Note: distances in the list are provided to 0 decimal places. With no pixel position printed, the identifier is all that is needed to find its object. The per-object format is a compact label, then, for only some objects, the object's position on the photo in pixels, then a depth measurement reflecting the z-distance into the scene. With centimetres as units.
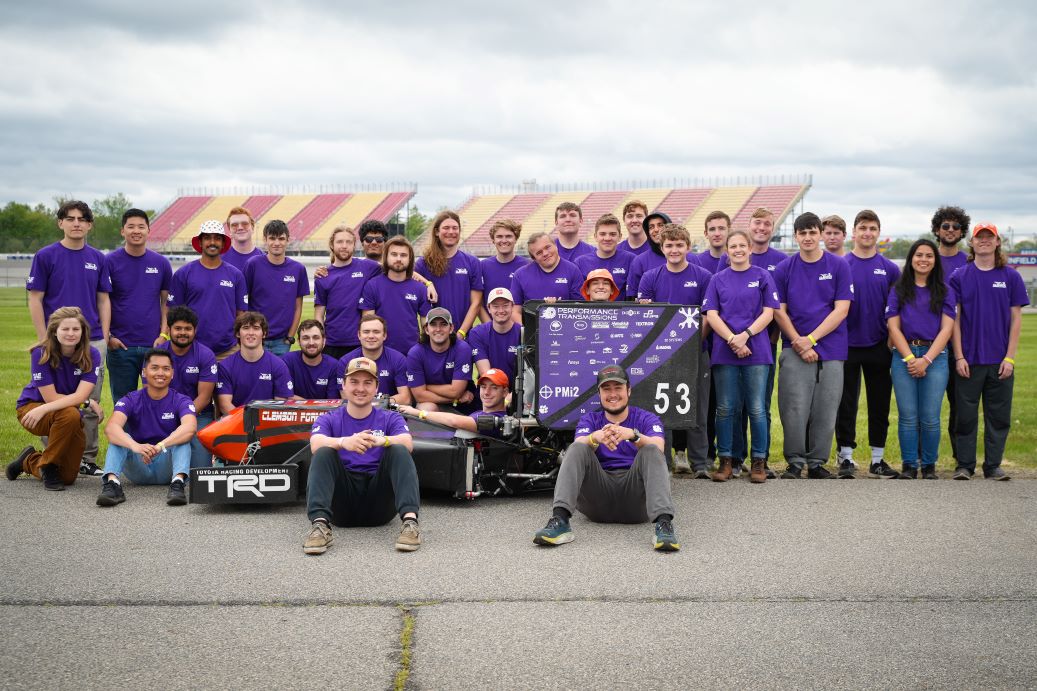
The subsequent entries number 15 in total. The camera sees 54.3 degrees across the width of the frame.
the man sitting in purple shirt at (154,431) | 774
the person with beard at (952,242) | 874
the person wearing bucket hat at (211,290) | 903
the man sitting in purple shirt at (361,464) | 658
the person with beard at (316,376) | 881
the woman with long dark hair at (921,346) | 853
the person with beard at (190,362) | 844
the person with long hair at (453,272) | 940
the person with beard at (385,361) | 834
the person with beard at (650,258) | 911
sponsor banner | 763
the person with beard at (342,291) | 941
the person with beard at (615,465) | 665
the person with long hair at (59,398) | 796
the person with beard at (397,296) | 902
